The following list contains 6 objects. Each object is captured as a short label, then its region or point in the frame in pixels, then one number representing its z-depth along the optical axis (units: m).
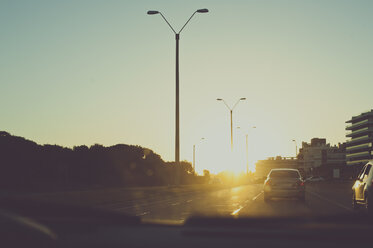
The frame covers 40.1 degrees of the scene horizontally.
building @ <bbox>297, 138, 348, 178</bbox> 122.65
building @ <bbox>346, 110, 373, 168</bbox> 173.75
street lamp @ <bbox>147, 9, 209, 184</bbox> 36.12
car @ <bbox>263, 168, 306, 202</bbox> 26.91
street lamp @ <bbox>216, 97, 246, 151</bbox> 62.49
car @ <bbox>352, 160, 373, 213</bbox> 15.69
